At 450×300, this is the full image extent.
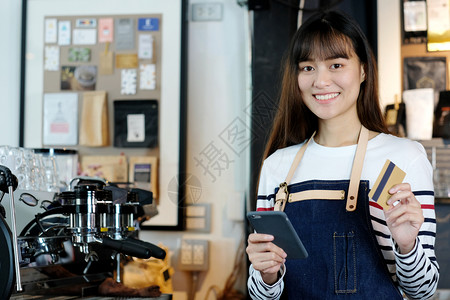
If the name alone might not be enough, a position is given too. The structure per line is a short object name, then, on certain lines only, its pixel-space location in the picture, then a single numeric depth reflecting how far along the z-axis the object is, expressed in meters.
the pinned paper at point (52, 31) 2.83
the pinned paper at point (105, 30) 2.81
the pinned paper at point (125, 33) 2.79
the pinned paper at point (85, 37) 2.82
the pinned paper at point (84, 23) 2.82
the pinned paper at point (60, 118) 2.81
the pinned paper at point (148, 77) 2.76
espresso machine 1.24
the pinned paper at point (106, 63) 2.79
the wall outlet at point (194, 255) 2.71
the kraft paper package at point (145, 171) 2.74
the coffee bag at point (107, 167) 2.76
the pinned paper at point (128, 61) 2.78
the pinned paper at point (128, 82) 2.77
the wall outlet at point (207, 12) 2.78
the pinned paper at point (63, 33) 2.83
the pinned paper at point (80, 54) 2.81
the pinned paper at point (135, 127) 2.77
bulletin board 2.75
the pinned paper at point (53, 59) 2.83
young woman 1.33
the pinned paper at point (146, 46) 2.77
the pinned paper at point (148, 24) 2.77
